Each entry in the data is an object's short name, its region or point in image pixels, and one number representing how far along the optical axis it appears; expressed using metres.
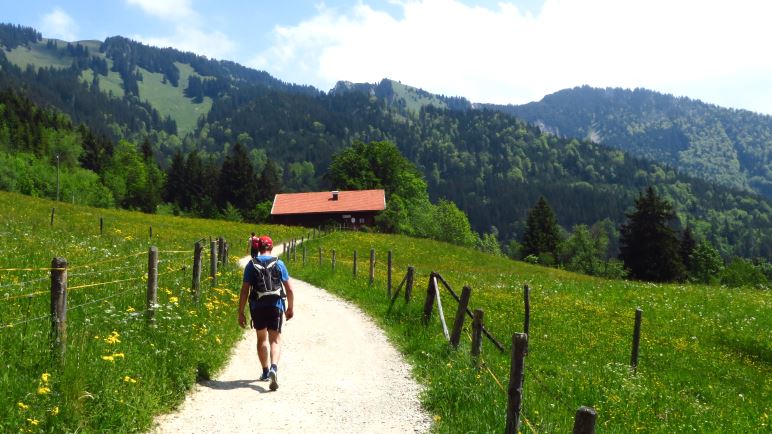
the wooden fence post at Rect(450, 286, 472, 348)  11.71
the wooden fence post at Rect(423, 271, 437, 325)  14.79
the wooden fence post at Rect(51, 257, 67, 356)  7.39
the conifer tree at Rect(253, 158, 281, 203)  105.38
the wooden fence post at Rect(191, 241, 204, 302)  13.08
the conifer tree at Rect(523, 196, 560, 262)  86.06
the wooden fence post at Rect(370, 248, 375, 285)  22.51
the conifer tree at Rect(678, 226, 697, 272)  80.25
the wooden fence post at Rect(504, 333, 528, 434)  6.69
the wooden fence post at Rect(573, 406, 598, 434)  4.38
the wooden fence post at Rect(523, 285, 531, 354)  15.84
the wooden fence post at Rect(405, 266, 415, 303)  16.84
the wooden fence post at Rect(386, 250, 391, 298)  20.20
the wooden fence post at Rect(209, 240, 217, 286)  16.27
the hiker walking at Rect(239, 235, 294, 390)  9.68
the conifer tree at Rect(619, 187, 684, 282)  64.88
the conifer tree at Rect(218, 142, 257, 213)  101.75
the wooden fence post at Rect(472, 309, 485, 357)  10.30
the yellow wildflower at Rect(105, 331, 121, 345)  8.01
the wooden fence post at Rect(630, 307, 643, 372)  13.84
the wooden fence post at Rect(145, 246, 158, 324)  10.39
